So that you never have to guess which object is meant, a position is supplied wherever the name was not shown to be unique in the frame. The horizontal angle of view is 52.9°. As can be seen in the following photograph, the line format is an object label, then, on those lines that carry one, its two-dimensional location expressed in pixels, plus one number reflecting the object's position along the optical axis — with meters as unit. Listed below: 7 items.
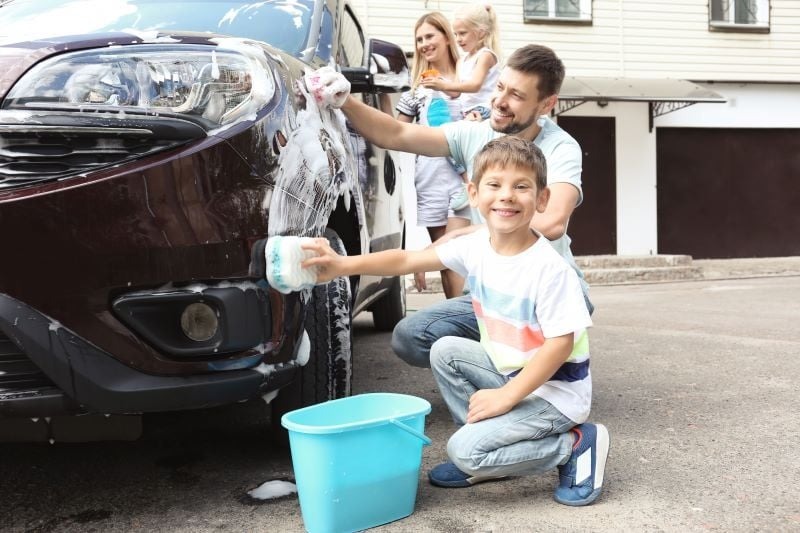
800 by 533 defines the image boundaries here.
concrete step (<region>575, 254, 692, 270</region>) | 10.80
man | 2.68
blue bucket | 1.92
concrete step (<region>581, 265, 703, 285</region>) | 9.93
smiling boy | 2.15
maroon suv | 1.77
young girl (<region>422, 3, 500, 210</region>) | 3.96
